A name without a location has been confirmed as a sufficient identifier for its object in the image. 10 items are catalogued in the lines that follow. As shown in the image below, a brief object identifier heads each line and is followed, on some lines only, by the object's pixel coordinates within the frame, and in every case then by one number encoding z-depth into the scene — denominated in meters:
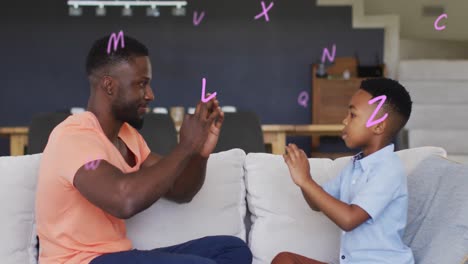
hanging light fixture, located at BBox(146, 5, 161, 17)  5.82
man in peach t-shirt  1.56
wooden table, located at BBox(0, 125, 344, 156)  4.50
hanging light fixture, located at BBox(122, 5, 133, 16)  5.75
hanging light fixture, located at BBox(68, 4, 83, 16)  5.83
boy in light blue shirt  1.78
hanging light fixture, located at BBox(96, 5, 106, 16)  5.76
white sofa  2.05
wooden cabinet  6.40
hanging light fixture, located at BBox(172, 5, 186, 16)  5.93
